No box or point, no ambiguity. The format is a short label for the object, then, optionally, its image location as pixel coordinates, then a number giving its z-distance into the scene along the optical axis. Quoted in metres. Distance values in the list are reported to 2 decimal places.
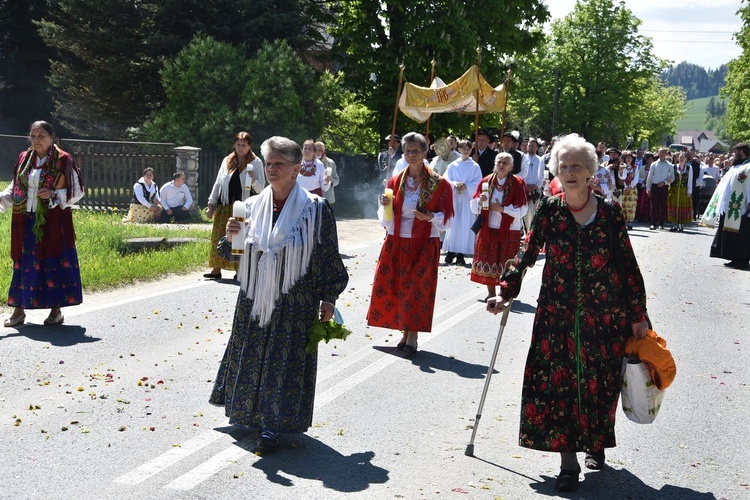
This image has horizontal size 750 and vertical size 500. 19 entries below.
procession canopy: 17.59
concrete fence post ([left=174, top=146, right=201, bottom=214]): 22.92
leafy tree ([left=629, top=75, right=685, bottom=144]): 75.19
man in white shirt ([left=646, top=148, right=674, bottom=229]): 26.20
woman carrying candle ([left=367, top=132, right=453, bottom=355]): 9.21
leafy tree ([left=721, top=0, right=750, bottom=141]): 52.06
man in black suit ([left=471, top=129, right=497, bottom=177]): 18.33
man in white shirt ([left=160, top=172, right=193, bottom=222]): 21.27
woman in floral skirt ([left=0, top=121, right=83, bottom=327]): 9.47
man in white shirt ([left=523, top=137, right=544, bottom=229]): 19.49
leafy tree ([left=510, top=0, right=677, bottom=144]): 67.56
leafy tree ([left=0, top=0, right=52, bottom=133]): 37.31
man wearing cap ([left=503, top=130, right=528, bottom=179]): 16.84
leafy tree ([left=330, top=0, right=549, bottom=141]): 30.98
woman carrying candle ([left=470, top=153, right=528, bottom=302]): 12.00
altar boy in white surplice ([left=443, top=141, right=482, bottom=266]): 16.33
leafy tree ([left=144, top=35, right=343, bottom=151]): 26.19
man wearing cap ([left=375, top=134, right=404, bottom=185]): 21.89
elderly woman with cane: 5.59
